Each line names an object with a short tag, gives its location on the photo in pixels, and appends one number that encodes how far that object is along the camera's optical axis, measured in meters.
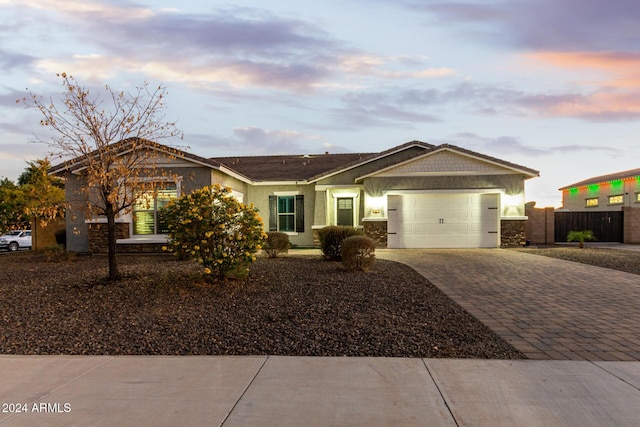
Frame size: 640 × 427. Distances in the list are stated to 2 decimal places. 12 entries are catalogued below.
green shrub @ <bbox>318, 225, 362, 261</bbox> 12.30
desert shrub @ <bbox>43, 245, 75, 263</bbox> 14.02
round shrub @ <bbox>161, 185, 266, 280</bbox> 8.28
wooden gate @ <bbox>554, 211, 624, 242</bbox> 20.92
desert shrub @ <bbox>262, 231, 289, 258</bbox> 13.73
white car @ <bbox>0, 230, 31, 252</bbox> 25.87
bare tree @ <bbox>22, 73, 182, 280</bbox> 8.79
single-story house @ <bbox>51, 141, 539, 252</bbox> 15.77
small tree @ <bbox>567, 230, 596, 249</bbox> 18.23
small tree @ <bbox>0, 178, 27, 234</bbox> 23.70
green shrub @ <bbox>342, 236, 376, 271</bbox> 10.17
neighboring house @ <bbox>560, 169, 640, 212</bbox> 27.83
